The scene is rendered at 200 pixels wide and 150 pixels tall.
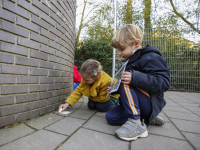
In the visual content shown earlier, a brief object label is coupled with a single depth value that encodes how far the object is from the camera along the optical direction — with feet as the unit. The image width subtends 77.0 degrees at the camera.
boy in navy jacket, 3.81
